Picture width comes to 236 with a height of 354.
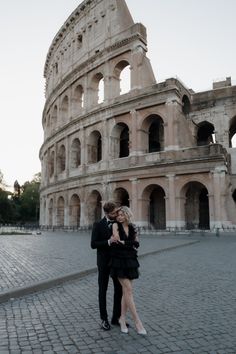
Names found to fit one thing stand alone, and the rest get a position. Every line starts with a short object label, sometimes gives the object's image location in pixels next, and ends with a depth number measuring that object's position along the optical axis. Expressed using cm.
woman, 394
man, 421
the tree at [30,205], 6544
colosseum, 2234
